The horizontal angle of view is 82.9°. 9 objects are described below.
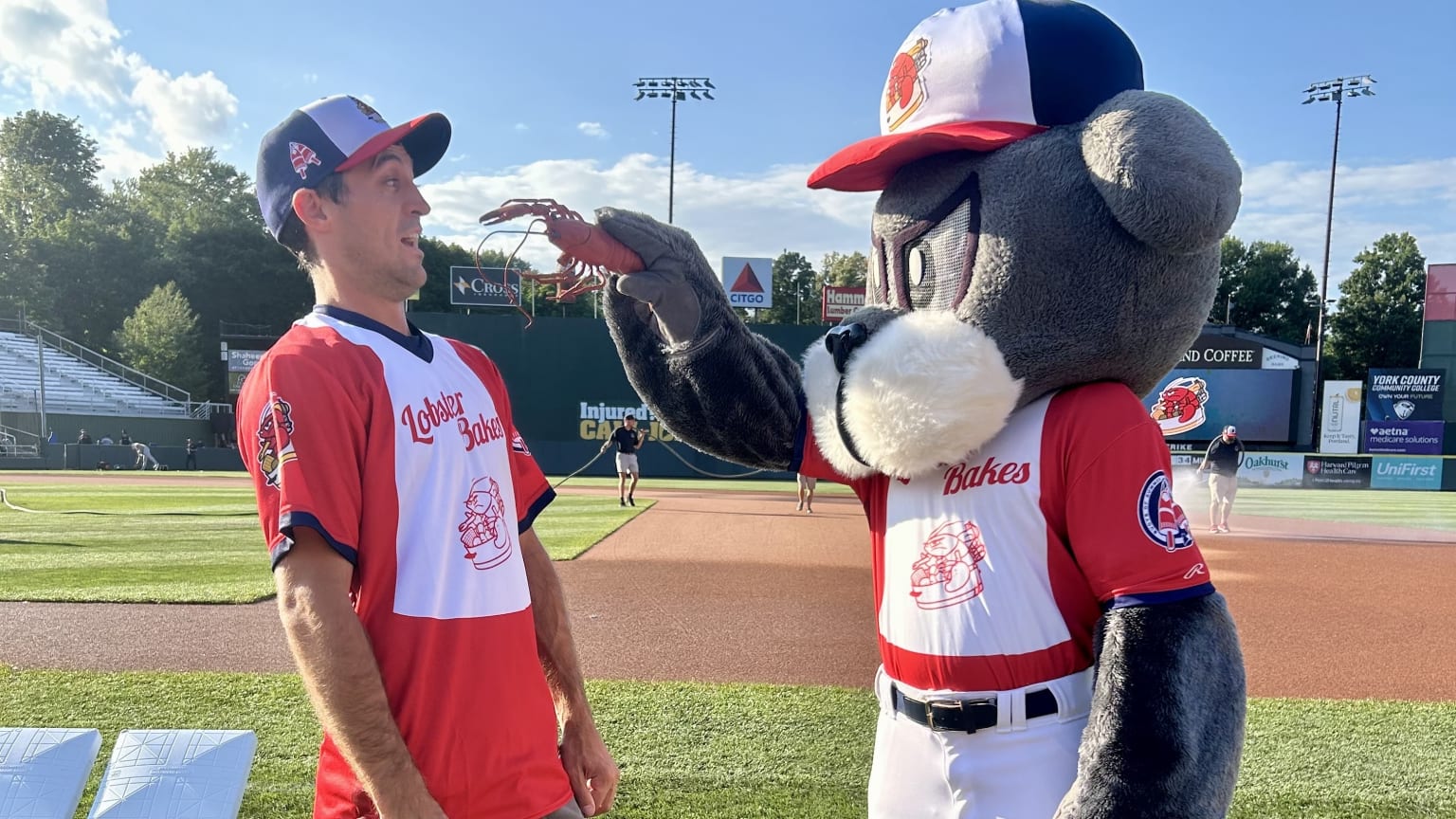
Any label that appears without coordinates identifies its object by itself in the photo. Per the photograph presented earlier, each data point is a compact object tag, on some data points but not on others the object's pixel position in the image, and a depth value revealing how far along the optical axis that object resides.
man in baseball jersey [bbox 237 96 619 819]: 1.57
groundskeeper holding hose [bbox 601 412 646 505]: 15.36
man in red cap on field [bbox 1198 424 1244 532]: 13.20
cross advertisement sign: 26.47
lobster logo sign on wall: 21.22
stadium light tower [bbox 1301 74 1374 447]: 31.73
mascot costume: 1.33
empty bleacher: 34.16
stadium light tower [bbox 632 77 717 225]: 32.47
